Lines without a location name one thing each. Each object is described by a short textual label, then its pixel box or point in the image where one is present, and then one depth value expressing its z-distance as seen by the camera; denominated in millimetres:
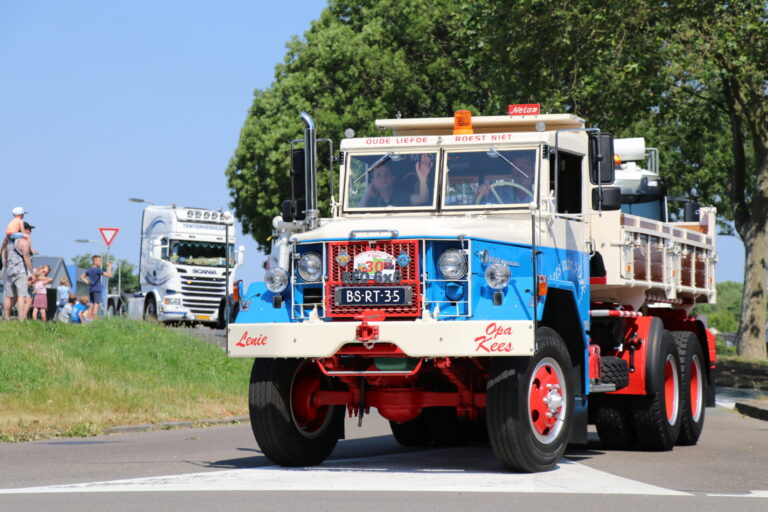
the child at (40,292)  26703
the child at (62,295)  37688
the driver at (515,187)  12453
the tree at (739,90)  28859
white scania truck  40062
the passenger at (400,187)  12727
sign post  35812
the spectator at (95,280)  33219
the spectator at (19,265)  22703
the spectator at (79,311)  31531
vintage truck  10961
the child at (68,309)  33638
